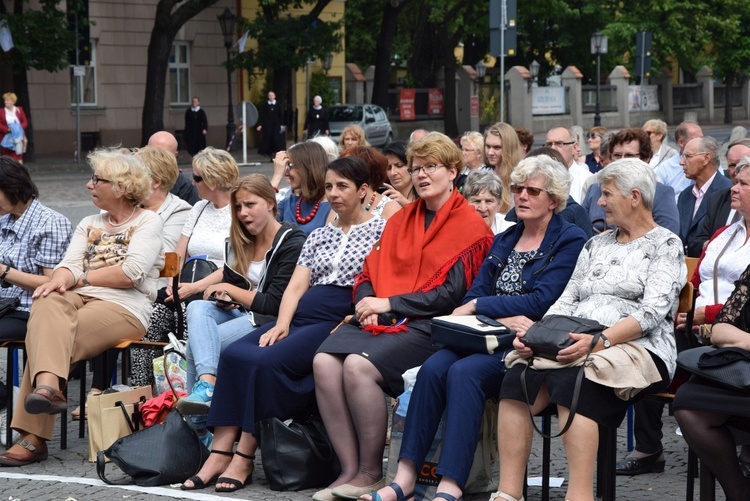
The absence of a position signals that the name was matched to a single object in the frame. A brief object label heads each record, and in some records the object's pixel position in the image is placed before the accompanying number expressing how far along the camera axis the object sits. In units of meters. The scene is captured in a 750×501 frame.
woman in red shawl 11.27
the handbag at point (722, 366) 9.55
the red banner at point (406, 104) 86.56
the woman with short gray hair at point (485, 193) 14.53
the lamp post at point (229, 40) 67.31
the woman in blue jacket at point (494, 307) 10.46
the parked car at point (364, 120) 70.24
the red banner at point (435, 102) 90.06
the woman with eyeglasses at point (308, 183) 14.91
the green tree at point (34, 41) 55.28
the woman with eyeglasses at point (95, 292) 12.67
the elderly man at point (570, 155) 19.27
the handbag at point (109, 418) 12.63
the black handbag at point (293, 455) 11.55
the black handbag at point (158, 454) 11.76
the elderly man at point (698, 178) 16.84
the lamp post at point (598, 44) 83.56
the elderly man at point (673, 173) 20.55
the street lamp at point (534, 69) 98.00
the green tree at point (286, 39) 67.06
